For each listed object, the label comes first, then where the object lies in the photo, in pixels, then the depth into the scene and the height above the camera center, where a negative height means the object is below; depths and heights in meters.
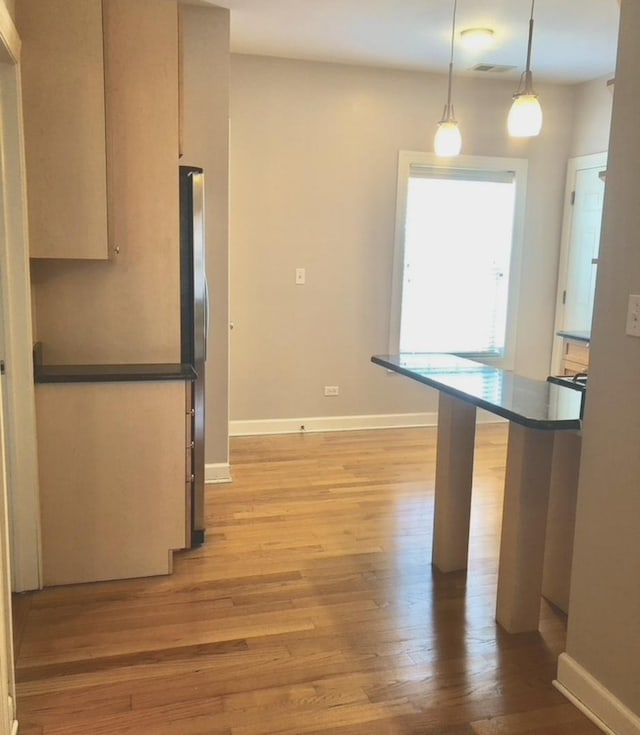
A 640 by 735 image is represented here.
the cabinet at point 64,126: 2.57 +0.50
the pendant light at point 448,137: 3.35 +0.64
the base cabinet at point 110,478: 2.74 -0.90
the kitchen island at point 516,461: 2.34 -0.74
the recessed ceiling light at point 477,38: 3.97 +1.36
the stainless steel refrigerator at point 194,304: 3.14 -0.20
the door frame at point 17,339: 2.44 -0.31
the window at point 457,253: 5.16 +0.11
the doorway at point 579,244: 5.16 +0.21
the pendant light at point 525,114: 2.90 +0.66
